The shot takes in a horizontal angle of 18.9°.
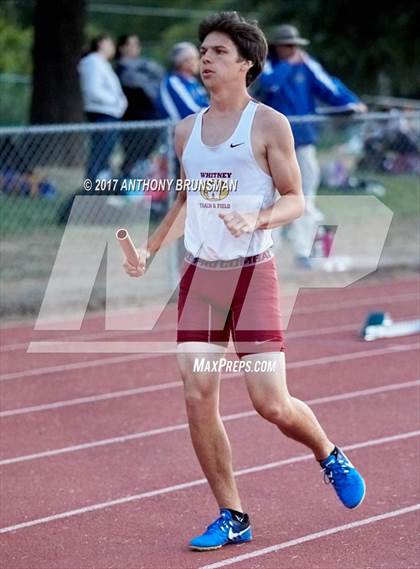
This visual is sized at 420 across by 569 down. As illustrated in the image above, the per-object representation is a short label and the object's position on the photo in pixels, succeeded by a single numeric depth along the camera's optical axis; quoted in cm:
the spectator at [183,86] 1136
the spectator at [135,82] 1441
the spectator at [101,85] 1362
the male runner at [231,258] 485
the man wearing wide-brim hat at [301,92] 1164
